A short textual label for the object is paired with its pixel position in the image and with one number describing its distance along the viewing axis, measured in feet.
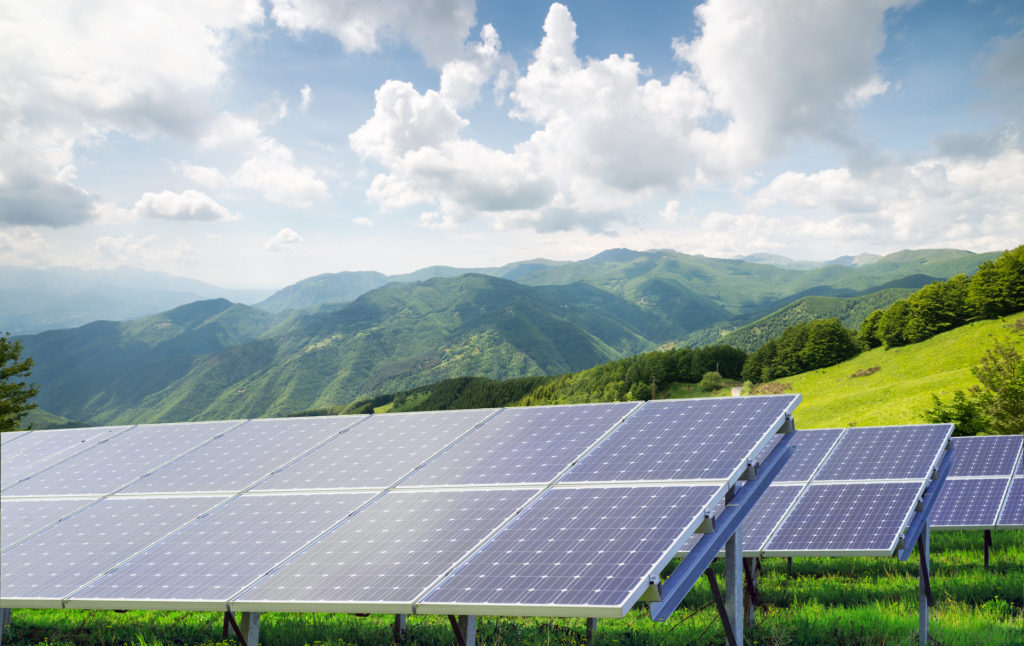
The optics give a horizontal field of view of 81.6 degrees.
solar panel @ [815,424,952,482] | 54.65
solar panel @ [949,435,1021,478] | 68.18
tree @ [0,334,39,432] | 167.94
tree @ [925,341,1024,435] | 116.57
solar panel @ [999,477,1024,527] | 56.85
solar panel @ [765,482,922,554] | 44.32
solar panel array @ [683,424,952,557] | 45.62
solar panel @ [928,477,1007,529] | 58.85
